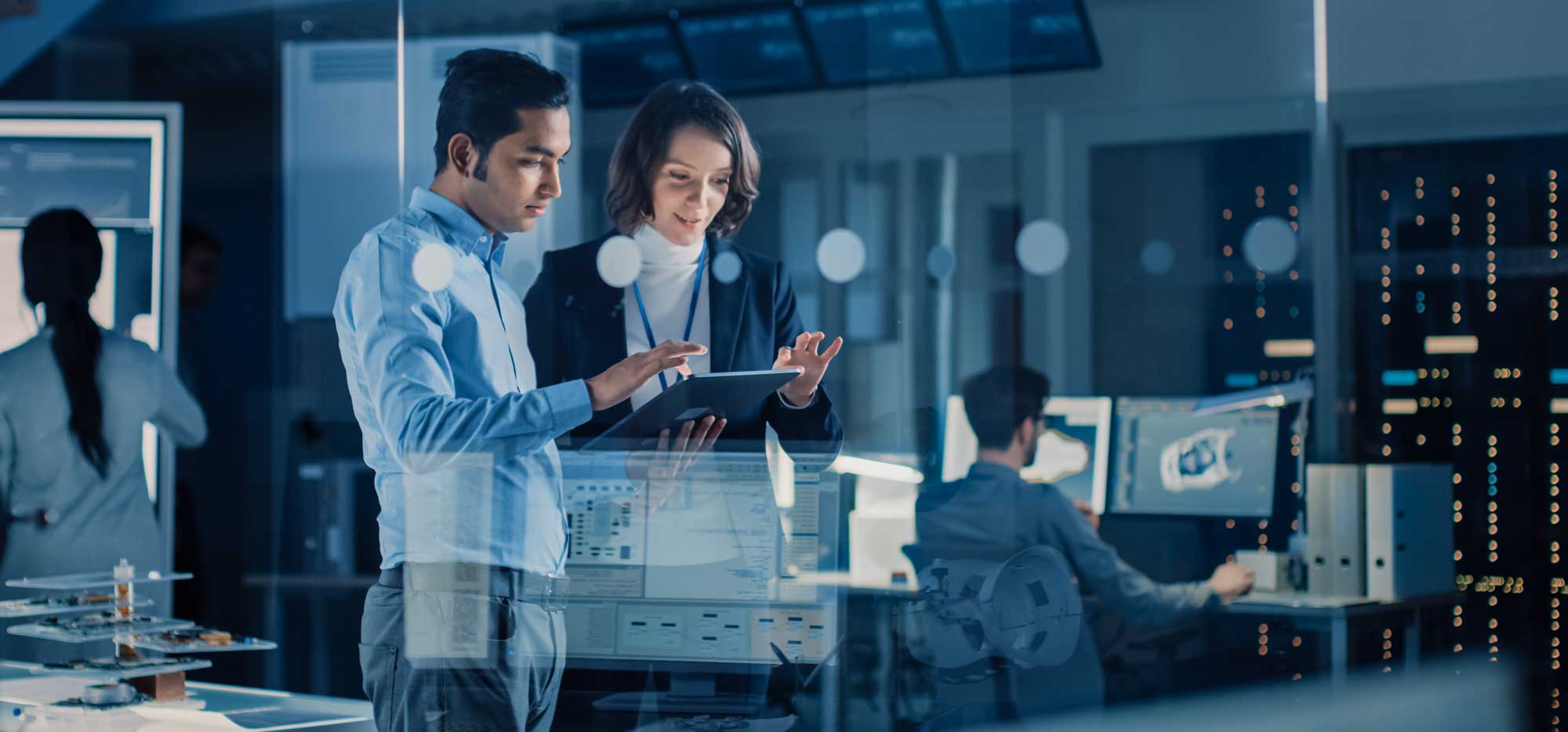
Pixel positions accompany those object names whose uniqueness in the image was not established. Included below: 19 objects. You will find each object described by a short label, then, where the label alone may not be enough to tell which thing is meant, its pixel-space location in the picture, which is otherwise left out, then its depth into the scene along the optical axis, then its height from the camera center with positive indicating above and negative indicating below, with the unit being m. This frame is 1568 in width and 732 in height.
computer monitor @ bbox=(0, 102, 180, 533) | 3.68 +0.61
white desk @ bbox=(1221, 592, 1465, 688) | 3.17 -0.47
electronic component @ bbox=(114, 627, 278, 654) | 2.50 -0.42
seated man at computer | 2.95 -0.29
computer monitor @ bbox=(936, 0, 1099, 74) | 4.19 +1.15
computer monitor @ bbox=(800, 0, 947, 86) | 4.12 +1.13
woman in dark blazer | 2.53 +0.23
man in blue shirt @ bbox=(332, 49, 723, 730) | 2.32 -0.03
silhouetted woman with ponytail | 3.25 -0.02
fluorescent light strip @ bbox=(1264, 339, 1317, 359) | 3.62 +0.16
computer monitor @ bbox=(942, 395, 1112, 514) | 3.32 -0.10
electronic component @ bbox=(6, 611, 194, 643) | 2.49 -0.39
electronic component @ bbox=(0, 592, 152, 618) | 2.52 -0.36
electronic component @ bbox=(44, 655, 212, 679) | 2.48 -0.46
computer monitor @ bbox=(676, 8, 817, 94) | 3.16 +0.95
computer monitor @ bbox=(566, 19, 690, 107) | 2.98 +0.95
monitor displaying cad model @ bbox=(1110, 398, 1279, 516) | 3.28 -0.13
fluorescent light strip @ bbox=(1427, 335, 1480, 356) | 3.26 +0.15
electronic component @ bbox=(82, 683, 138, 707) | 2.45 -0.50
